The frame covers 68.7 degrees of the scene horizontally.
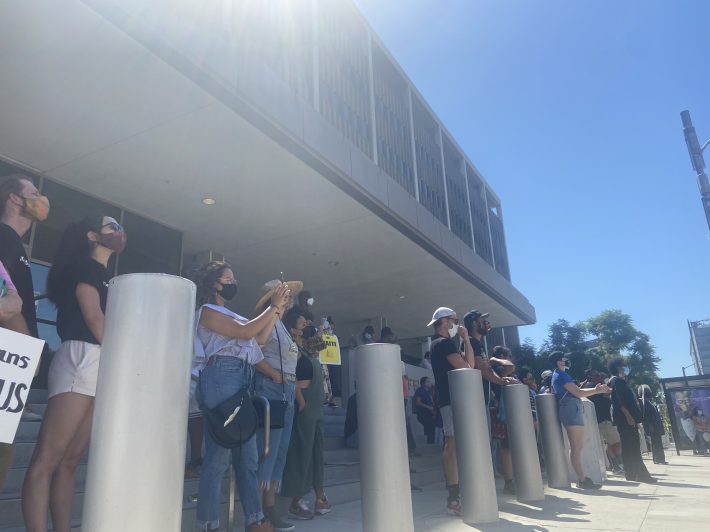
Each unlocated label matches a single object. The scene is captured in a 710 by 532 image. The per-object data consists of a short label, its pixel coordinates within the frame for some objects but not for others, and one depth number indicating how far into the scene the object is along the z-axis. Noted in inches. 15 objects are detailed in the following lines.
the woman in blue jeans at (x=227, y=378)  117.2
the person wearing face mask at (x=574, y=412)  274.7
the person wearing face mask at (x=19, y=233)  97.0
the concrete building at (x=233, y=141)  223.0
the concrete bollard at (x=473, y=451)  165.5
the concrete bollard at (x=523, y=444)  212.7
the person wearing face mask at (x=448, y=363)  193.6
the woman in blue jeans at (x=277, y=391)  143.9
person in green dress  169.0
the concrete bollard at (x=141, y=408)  64.9
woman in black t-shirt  98.4
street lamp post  484.7
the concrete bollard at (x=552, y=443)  264.2
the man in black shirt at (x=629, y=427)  298.5
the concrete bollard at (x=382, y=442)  117.8
